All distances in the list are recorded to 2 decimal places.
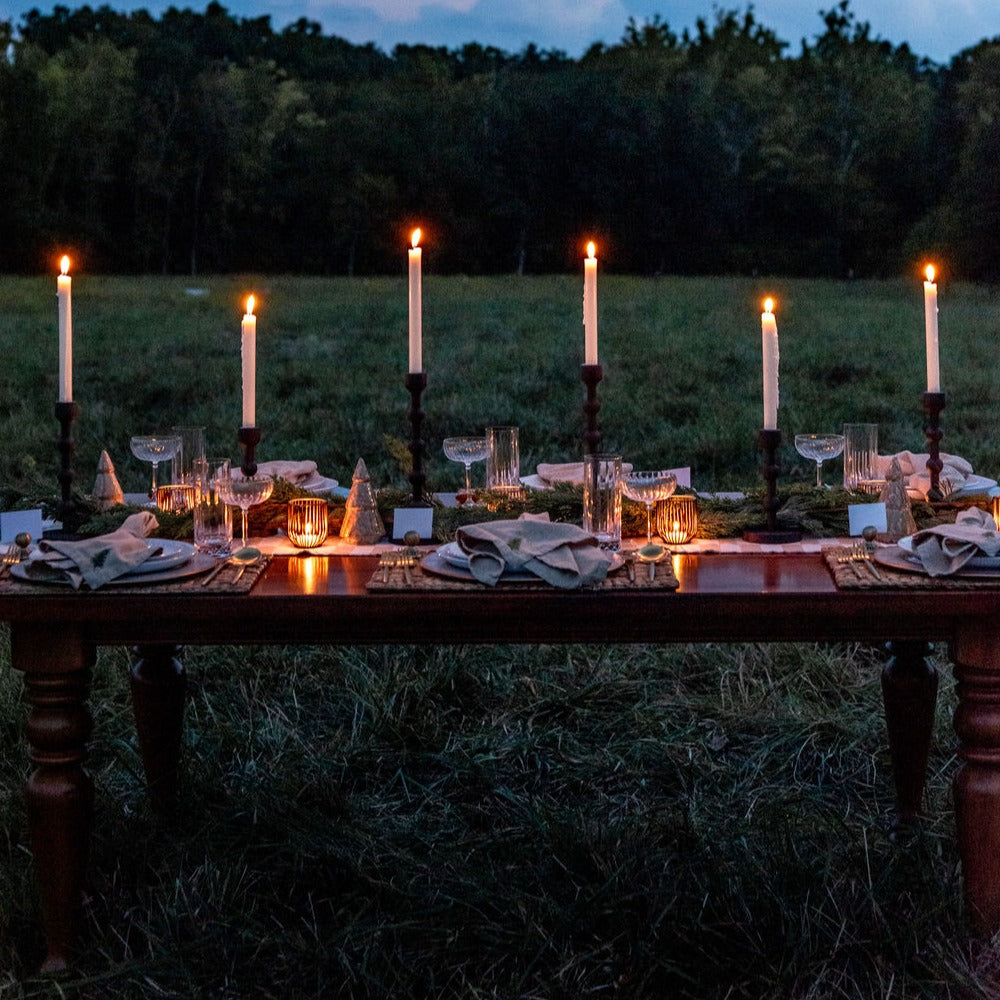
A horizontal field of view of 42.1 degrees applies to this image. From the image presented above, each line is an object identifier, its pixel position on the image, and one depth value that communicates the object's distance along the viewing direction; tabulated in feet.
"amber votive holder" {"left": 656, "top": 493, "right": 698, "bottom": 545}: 8.18
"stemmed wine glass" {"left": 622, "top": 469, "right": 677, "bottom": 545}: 7.96
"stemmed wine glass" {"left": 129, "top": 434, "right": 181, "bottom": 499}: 9.32
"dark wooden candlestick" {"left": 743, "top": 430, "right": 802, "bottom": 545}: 7.77
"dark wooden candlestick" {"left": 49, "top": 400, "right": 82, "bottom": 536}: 8.64
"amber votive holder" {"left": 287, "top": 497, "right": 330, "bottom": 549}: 8.10
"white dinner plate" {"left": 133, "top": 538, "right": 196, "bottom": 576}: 6.93
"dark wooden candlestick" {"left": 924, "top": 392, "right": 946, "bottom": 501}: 8.73
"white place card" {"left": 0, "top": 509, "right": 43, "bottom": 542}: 8.27
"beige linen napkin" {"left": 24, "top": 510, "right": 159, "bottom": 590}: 6.69
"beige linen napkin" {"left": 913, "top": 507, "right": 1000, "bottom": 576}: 6.74
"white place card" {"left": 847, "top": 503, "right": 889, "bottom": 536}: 8.35
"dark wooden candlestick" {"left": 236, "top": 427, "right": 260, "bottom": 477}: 8.66
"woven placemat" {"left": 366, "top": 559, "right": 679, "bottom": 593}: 6.65
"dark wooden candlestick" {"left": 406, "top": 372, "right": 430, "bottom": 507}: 8.54
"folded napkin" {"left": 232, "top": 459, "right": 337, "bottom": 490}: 9.90
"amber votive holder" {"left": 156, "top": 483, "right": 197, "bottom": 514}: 9.07
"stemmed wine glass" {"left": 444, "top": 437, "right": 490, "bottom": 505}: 9.00
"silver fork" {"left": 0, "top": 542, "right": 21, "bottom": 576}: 7.41
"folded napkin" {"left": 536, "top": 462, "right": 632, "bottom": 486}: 10.16
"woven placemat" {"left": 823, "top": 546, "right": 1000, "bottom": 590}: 6.59
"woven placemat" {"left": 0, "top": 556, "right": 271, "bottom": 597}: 6.67
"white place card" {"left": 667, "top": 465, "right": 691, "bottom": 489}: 9.72
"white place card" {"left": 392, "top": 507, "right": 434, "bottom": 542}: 8.38
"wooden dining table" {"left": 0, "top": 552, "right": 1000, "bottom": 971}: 6.60
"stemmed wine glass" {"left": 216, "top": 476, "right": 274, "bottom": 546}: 7.73
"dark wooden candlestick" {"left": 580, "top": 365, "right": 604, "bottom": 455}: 8.83
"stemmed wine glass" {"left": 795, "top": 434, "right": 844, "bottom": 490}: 8.77
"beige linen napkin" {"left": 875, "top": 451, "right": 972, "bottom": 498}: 9.55
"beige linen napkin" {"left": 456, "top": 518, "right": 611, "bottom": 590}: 6.67
